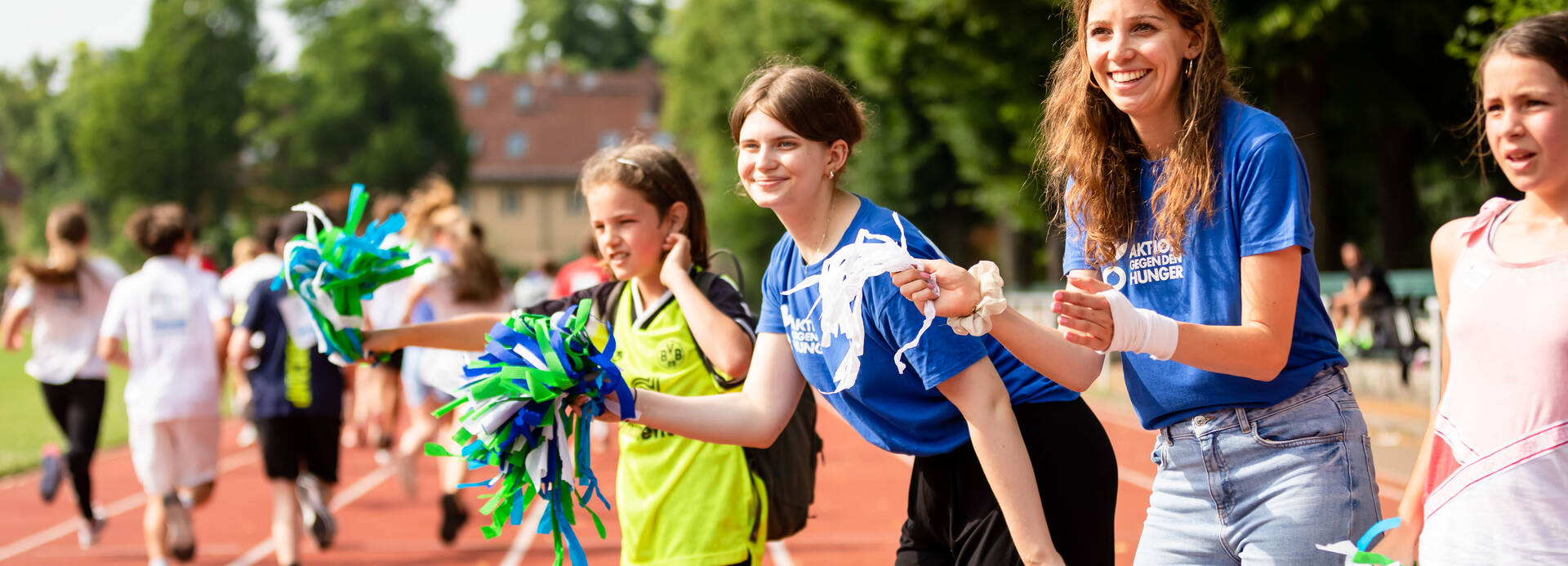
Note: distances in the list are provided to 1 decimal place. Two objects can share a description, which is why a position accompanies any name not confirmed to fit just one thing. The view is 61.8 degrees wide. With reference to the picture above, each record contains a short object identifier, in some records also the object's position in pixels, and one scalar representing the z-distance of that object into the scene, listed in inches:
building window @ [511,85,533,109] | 2778.1
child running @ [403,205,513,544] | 337.1
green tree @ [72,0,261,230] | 2183.8
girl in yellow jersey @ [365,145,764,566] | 134.1
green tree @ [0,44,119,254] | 2783.0
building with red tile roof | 2642.7
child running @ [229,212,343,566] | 270.8
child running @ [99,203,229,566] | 261.9
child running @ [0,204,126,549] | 309.6
